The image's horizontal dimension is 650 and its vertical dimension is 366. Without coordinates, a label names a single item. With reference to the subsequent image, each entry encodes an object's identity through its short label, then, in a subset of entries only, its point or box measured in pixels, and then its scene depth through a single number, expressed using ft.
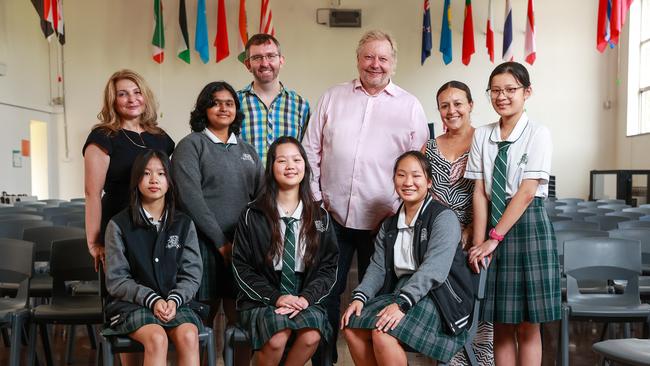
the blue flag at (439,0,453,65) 37.99
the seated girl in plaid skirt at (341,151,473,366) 7.54
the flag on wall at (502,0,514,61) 36.91
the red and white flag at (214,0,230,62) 37.24
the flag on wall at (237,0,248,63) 37.42
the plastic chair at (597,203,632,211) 22.43
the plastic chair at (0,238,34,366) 9.20
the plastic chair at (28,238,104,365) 9.35
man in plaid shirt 9.50
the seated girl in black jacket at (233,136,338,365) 7.96
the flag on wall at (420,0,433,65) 37.96
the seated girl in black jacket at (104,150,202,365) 7.71
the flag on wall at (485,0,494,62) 38.11
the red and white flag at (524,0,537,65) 36.22
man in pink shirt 8.79
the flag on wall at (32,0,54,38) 32.01
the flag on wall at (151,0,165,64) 37.76
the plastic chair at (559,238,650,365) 10.50
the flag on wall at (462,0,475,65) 37.35
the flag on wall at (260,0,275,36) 36.24
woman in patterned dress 8.73
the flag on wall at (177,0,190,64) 38.14
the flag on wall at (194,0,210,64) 37.76
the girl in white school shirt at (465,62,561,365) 8.09
